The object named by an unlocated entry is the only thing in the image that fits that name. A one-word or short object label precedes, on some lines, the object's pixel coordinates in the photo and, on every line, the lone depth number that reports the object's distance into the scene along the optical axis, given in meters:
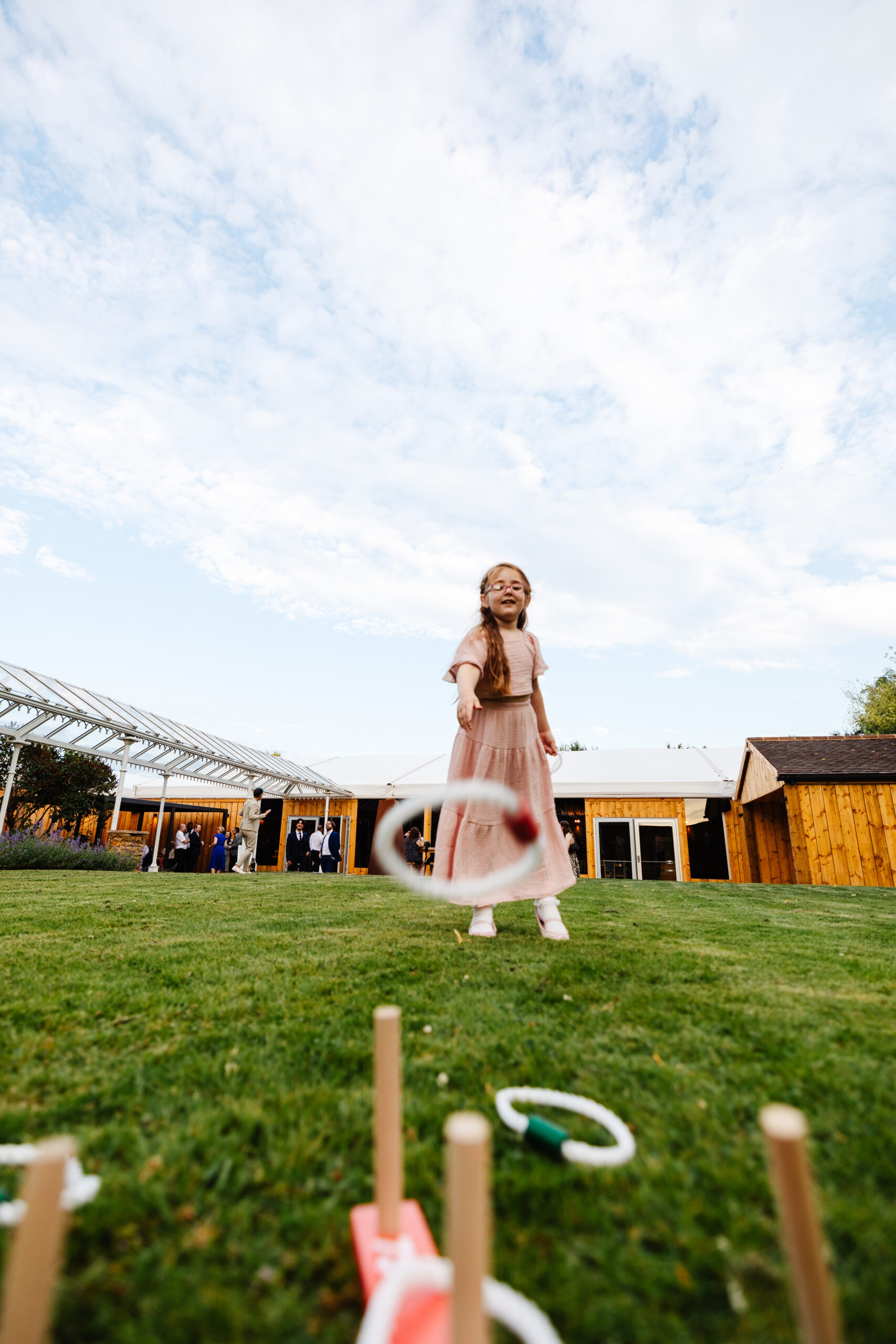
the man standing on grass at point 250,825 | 15.11
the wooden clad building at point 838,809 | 14.07
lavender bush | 11.23
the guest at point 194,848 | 20.96
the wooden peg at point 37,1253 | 0.66
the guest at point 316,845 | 20.78
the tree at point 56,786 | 22.98
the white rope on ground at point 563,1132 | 1.41
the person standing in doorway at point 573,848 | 19.36
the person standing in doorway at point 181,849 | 19.20
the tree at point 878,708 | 40.00
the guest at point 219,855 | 20.41
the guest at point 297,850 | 23.20
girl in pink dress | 3.90
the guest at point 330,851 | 21.55
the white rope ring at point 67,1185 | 1.20
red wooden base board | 1.02
